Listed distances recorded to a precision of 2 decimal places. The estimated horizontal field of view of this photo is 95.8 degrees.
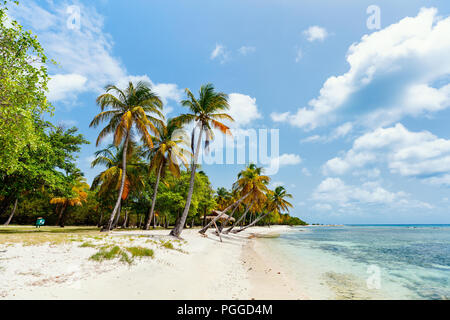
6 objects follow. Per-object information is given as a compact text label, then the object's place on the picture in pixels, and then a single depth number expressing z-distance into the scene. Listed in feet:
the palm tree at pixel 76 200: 102.51
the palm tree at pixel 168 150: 62.39
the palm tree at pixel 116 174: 68.03
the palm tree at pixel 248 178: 93.78
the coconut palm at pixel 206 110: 55.21
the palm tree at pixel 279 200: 140.56
